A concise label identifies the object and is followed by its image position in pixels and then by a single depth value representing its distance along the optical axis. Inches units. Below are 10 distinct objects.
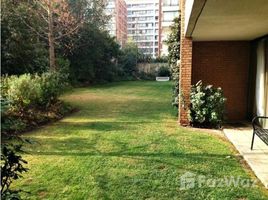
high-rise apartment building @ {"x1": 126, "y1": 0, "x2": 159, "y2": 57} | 2138.0
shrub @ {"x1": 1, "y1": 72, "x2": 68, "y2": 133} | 226.6
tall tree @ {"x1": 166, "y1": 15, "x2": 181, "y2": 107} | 258.6
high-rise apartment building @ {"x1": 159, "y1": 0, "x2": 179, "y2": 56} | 966.9
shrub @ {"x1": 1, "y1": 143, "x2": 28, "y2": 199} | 68.3
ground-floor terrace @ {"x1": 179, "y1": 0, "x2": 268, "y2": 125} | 190.3
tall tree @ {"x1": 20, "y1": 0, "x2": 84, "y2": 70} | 324.8
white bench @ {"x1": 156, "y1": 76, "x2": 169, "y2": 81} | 782.2
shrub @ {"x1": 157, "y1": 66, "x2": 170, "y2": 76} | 807.5
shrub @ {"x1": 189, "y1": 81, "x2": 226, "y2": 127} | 212.7
